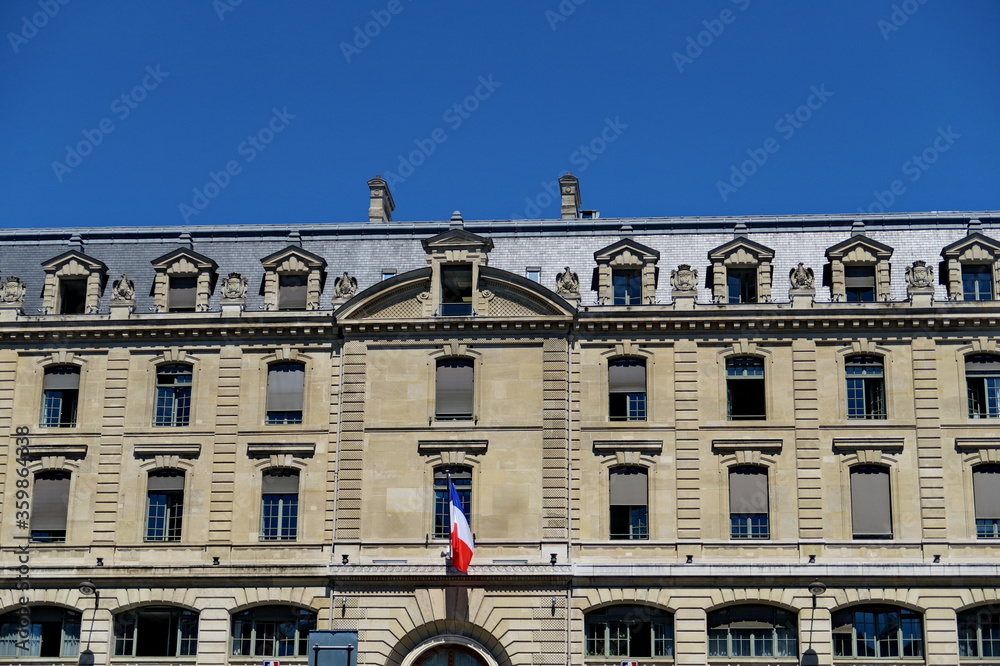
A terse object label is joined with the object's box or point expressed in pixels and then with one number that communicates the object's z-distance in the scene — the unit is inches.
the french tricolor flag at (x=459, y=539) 1935.3
